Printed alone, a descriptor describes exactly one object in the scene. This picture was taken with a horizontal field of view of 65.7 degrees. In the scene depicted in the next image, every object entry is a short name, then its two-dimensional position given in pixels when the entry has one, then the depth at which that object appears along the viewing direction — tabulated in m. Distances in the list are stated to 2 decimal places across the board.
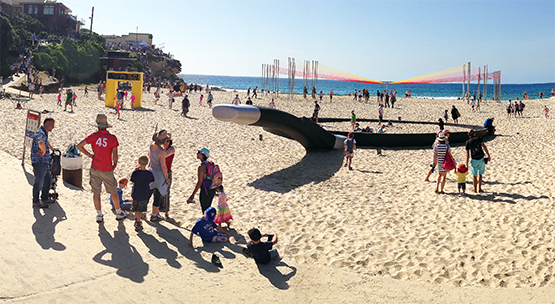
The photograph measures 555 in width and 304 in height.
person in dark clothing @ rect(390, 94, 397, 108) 34.78
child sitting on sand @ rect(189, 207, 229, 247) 6.27
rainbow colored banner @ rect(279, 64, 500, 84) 44.28
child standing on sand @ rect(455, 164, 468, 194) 9.26
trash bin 8.58
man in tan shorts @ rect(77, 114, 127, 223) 6.23
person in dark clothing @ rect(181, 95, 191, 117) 23.94
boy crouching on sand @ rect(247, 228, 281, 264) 5.73
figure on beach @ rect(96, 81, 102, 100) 31.37
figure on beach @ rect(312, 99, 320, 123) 23.14
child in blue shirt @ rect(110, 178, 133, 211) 7.41
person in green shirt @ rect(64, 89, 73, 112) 21.81
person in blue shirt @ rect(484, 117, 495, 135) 17.03
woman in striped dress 9.61
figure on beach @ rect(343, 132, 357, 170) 12.55
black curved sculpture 10.66
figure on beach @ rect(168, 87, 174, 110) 28.32
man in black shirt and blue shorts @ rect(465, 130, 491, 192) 9.43
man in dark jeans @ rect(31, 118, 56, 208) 6.68
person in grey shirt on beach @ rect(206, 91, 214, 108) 31.73
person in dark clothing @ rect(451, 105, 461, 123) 24.83
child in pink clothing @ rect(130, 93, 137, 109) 26.69
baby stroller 7.41
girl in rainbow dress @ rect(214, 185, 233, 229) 6.88
